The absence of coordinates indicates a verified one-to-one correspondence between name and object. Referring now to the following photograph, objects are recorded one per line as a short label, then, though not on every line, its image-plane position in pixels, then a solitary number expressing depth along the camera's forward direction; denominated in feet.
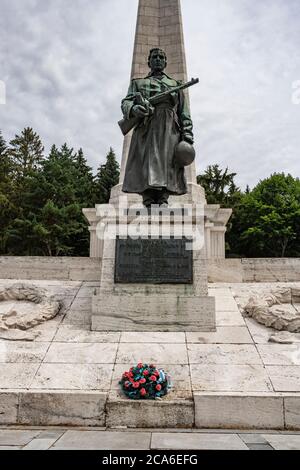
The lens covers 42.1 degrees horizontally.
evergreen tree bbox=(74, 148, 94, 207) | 100.17
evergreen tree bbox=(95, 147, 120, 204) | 104.85
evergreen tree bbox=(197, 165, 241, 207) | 104.17
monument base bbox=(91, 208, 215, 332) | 17.54
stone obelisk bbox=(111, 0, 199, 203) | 43.47
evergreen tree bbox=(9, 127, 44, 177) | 116.57
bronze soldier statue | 20.57
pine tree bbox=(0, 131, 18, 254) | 84.61
